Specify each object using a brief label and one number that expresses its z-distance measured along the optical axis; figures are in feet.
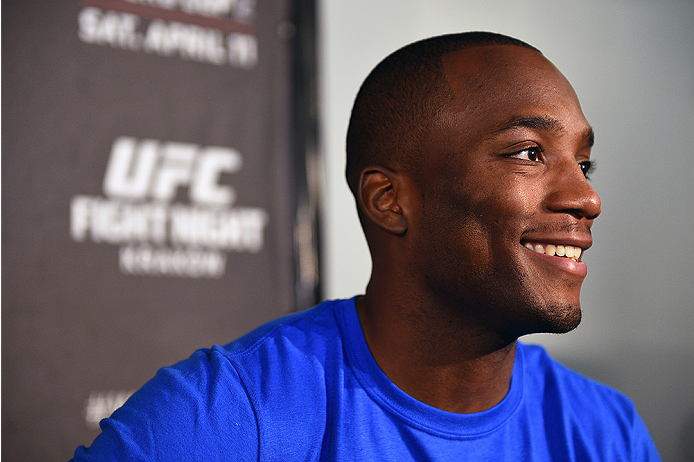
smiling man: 4.24
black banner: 5.01
